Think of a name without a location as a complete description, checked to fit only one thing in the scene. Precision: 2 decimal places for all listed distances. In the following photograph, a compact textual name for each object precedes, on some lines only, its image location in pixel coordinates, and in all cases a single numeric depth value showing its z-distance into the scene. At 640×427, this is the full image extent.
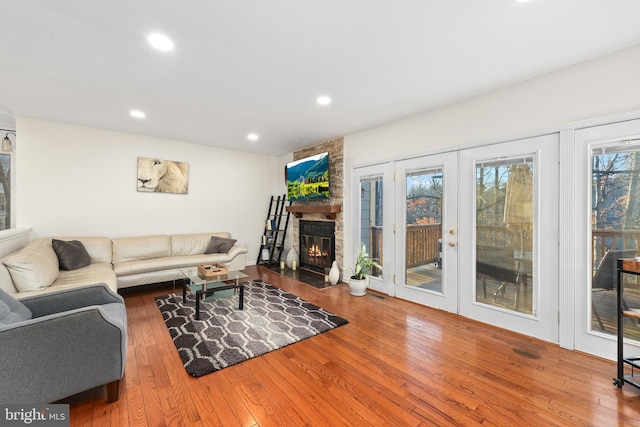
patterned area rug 2.26
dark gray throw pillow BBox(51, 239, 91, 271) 3.42
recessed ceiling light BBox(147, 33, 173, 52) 1.99
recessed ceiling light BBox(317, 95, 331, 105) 3.06
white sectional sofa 2.42
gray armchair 1.36
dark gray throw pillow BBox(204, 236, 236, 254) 4.90
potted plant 3.89
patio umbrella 2.66
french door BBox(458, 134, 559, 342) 2.53
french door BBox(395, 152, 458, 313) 3.22
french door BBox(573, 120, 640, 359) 2.15
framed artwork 4.71
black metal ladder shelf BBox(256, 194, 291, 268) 5.96
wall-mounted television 4.76
